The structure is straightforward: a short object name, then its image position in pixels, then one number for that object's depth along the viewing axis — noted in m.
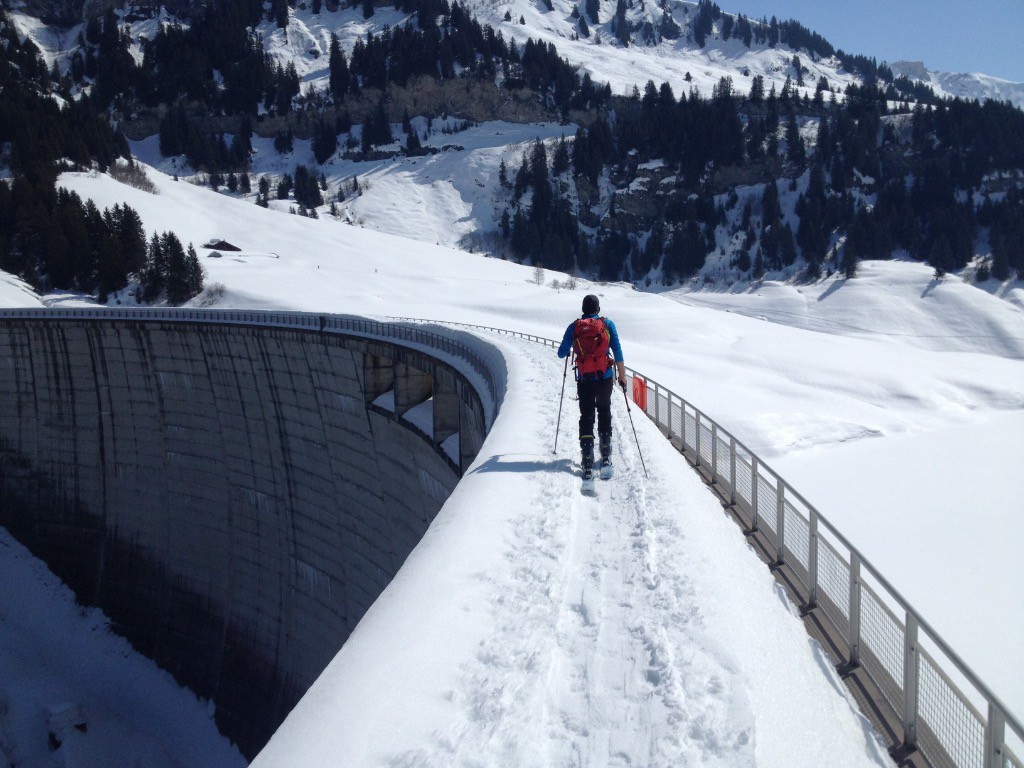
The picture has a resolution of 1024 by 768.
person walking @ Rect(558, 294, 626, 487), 8.84
